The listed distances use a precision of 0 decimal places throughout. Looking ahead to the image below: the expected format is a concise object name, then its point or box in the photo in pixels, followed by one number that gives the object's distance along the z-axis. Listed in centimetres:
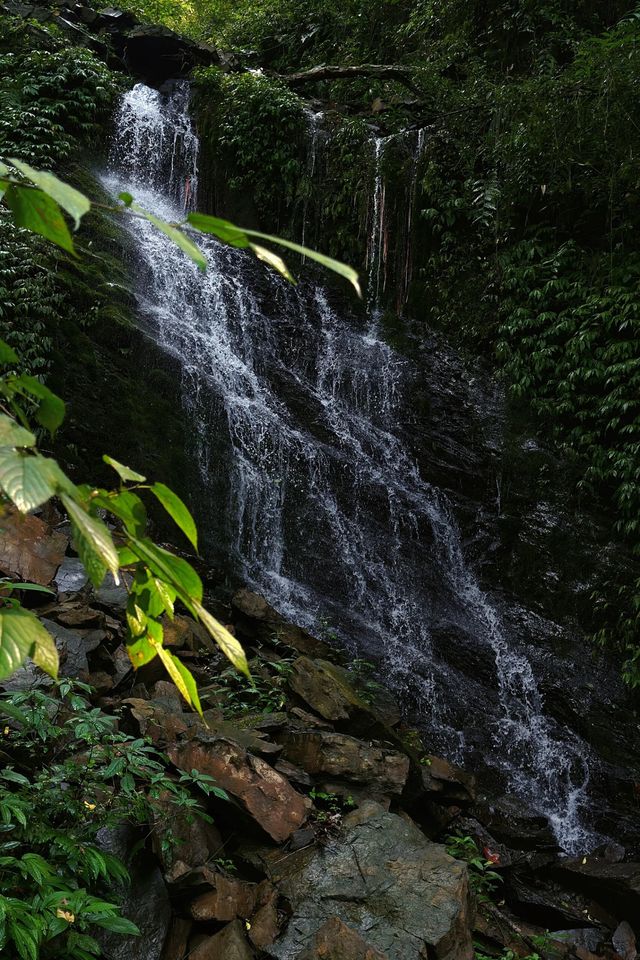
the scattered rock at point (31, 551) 494
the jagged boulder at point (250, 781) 372
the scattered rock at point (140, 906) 279
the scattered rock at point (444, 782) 560
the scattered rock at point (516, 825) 595
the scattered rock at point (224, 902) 307
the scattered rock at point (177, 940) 292
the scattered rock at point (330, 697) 519
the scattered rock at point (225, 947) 288
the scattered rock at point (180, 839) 303
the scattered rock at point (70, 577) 527
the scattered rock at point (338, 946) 290
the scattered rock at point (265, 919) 314
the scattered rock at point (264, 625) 639
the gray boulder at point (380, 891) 320
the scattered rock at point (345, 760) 454
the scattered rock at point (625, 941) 497
